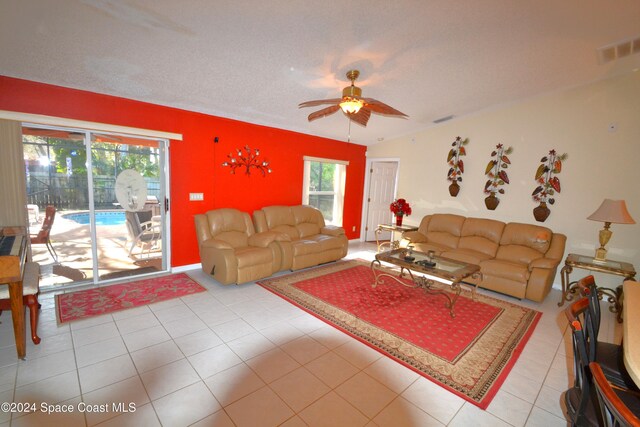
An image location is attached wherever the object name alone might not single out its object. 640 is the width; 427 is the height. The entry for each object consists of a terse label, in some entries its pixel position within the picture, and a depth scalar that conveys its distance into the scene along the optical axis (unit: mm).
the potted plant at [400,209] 5414
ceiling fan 2686
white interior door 6941
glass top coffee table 3287
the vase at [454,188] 5270
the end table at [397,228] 5328
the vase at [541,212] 4371
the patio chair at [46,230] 3441
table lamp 3377
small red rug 2969
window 6305
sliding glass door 3312
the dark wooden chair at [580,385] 1257
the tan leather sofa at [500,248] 3738
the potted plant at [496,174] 4738
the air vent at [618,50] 2877
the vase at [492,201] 4846
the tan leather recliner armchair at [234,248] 3719
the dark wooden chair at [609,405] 805
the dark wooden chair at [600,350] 1482
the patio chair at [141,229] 4094
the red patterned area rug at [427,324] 2305
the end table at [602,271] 3361
